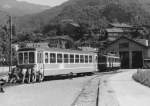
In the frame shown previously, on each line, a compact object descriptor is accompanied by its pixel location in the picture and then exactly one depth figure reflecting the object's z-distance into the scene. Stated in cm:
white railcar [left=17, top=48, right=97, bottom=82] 2496
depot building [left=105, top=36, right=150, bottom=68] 8744
